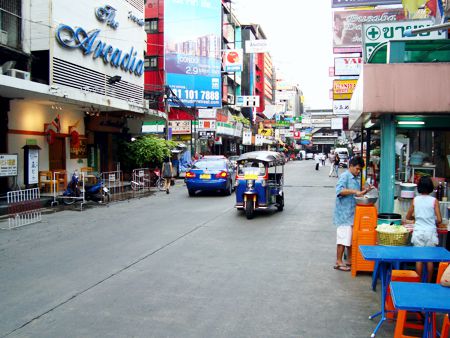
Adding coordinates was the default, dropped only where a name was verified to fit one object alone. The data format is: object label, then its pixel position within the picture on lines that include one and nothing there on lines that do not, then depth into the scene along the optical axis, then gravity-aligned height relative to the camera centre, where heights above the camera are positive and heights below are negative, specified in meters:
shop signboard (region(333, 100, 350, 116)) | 20.60 +2.42
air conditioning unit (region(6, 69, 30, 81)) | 14.53 +2.71
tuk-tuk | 13.27 -0.79
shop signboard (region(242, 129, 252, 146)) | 51.88 +2.42
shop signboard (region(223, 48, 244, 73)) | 40.25 +8.96
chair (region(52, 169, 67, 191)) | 17.55 -0.93
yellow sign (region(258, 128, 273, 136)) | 59.41 +3.58
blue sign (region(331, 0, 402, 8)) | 13.70 +4.83
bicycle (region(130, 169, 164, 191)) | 21.59 -1.22
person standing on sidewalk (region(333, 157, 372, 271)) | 7.49 -0.79
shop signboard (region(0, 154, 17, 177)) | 14.29 -0.31
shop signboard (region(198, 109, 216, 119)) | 38.49 +3.77
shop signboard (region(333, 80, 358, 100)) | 19.75 +3.10
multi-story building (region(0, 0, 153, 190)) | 15.96 +3.24
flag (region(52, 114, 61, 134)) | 18.49 +1.35
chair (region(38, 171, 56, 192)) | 17.25 -0.97
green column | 7.38 -0.03
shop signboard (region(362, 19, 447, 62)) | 9.99 +3.05
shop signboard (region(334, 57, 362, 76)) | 19.25 +4.03
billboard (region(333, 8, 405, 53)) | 15.52 +4.78
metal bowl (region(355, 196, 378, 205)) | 7.16 -0.66
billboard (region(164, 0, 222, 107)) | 40.19 +9.47
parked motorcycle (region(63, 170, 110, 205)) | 16.45 -1.34
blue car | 19.03 -0.83
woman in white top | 5.97 -0.77
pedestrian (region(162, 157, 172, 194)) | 21.34 -0.72
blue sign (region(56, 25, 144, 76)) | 17.86 +4.91
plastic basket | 6.17 -1.10
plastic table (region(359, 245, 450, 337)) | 5.06 -1.12
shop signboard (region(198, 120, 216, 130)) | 37.84 +2.81
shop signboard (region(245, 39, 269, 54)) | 26.72 +6.72
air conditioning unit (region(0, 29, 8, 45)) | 15.68 +4.20
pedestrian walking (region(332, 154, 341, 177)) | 32.45 -0.38
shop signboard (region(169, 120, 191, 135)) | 37.47 +2.62
